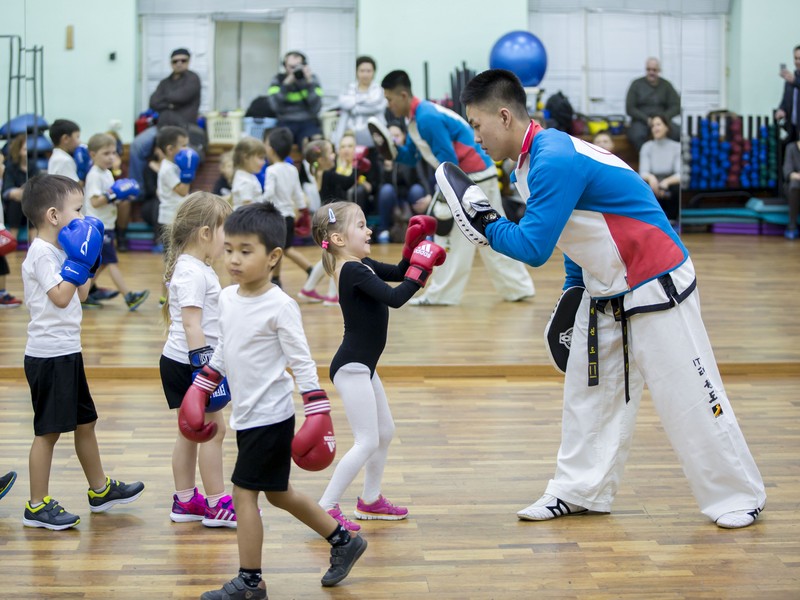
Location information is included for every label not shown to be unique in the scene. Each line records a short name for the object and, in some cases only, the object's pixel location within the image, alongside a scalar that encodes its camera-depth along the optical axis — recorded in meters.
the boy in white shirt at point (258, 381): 2.87
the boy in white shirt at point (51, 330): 3.48
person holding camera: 8.62
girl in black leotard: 3.36
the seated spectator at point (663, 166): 6.41
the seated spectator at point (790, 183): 11.12
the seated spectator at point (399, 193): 7.71
